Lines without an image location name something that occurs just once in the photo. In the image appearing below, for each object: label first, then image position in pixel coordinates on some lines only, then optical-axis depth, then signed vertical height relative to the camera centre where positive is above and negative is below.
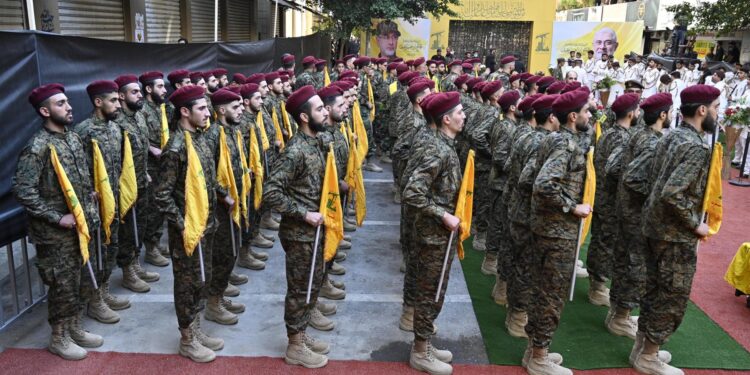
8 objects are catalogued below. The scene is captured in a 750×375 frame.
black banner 4.91 -0.39
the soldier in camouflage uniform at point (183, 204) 4.52 -1.23
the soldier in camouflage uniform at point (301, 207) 4.41 -1.18
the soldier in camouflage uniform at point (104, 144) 5.20 -0.94
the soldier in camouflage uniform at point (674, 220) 4.34 -1.19
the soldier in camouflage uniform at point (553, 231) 4.45 -1.31
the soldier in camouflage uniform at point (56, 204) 4.38 -1.24
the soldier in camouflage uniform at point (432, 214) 4.35 -1.19
